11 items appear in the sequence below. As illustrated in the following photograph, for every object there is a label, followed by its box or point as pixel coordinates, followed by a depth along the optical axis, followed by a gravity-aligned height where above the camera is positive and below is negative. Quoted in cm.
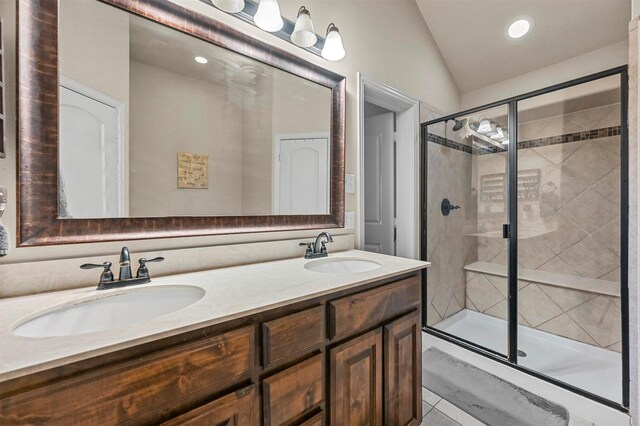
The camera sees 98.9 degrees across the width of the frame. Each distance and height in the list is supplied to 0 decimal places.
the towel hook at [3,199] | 78 +4
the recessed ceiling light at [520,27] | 206 +141
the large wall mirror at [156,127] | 89 +35
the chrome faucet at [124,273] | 91 -21
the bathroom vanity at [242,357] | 53 -37
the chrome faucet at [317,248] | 147 -20
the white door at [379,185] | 235 +23
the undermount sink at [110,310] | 76 -31
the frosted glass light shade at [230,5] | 118 +90
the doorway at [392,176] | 224 +30
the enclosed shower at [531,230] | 196 -16
